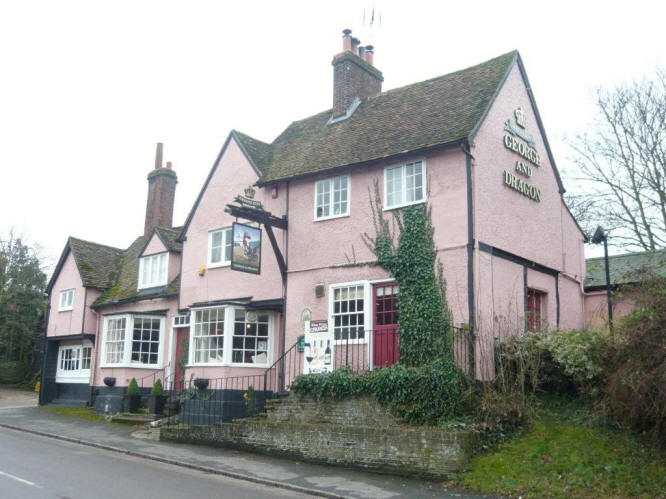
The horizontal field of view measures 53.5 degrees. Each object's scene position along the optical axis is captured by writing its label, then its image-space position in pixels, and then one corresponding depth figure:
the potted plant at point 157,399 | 21.00
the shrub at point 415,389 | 13.41
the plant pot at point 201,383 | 18.73
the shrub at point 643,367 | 10.30
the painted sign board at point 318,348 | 16.61
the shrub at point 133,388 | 22.09
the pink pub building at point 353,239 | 15.86
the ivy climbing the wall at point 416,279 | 15.06
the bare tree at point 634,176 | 25.83
